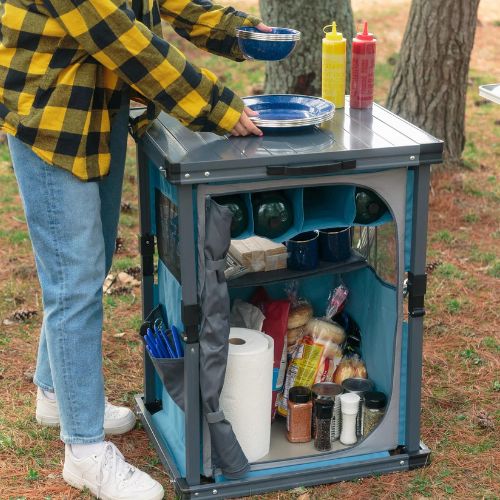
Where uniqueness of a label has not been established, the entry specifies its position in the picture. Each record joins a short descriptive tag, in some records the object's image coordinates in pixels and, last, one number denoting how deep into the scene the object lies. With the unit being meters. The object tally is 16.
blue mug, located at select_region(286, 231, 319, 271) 5.56
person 4.65
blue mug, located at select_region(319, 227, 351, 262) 5.65
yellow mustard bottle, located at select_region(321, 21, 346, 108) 5.74
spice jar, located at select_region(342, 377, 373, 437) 5.83
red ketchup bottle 5.73
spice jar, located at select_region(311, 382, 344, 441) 5.78
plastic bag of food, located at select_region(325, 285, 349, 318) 6.12
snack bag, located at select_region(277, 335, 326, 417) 5.96
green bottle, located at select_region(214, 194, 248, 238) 5.17
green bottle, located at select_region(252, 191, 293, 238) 5.19
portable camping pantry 4.91
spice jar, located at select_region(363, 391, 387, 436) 5.71
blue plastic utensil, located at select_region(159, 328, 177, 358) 5.43
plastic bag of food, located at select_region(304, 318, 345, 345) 6.05
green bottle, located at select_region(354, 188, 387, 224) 5.41
